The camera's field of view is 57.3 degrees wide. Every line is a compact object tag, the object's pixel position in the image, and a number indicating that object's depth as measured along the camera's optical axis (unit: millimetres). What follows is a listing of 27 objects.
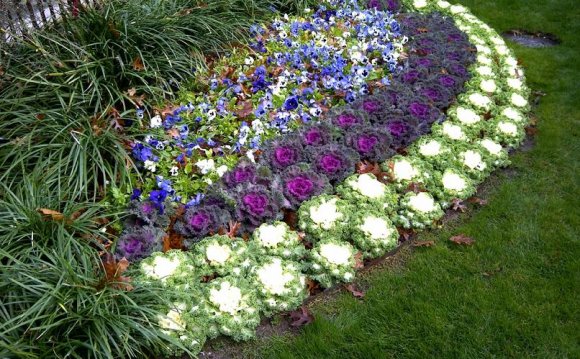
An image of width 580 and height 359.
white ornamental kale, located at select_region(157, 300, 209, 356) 2701
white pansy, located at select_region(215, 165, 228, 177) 3664
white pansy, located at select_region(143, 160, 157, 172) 3611
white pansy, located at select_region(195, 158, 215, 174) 3646
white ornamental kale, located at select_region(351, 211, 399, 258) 3344
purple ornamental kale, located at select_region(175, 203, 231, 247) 3244
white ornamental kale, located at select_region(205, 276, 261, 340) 2842
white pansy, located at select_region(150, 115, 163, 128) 3875
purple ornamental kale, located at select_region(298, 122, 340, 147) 3959
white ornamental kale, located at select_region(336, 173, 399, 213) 3588
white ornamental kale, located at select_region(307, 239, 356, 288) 3158
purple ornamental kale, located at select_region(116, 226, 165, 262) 3065
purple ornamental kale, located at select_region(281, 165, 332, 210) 3535
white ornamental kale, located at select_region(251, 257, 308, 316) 2996
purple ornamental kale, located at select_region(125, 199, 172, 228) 3264
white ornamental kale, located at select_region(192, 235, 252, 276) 3070
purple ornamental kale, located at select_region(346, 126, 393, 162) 3963
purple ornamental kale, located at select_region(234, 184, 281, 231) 3357
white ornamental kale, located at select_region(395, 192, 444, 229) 3584
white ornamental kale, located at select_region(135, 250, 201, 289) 2928
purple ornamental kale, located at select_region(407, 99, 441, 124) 4359
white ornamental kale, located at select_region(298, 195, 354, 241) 3366
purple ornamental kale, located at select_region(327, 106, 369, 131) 4148
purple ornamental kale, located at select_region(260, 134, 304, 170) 3746
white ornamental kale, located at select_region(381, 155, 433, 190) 3811
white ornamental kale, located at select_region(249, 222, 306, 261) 3218
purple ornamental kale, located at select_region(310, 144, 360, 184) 3748
